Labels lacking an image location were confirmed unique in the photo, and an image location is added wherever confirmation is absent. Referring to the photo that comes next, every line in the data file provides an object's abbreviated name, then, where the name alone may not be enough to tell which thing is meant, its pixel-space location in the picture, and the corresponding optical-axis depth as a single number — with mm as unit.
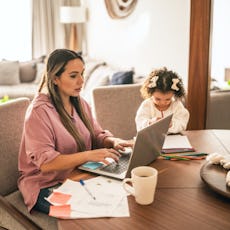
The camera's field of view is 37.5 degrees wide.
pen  1115
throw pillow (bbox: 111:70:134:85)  3582
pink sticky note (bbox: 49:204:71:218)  1011
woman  1341
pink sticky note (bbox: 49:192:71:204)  1098
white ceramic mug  1017
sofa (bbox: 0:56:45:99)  4562
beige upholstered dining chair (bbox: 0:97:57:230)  1441
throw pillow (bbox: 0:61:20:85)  4820
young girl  1830
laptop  1167
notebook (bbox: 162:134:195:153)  1491
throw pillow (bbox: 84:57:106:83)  4516
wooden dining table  948
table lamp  5031
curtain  5547
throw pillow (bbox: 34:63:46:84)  4949
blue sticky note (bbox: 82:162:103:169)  1332
